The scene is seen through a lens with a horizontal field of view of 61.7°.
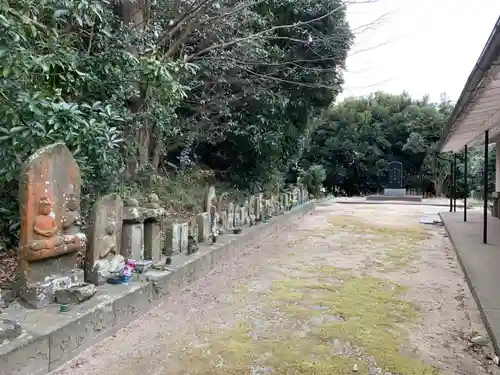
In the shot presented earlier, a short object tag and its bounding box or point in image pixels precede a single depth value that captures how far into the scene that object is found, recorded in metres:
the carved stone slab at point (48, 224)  2.75
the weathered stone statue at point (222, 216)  6.32
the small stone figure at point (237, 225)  6.49
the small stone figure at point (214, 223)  5.62
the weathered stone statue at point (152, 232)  4.15
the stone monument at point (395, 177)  20.97
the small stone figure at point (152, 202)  4.25
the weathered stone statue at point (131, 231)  3.81
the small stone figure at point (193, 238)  4.79
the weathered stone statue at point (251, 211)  7.44
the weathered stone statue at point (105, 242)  3.29
